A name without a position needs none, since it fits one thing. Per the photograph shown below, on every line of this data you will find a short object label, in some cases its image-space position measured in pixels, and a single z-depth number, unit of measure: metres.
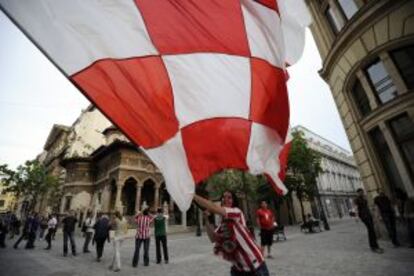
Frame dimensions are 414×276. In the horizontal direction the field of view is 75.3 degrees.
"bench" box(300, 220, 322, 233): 19.16
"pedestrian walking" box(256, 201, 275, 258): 8.71
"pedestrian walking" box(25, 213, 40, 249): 14.85
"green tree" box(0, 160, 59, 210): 34.81
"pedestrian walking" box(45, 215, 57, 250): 14.37
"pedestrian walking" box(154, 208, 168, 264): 9.20
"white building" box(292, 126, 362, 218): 43.53
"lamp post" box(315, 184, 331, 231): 20.13
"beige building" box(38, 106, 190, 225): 30.59
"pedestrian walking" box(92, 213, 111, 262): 9.95
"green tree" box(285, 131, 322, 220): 27.31
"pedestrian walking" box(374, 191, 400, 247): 8.57
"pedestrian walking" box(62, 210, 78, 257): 11.75
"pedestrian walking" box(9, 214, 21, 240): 22.57
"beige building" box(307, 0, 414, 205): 8.51
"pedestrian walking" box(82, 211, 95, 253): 12.77
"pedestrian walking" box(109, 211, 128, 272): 8.39
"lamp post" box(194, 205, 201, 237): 21.98
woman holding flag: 2.86
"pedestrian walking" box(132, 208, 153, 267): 8.98
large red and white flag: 2.23
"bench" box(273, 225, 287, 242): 14.84
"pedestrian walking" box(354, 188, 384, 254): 7.99
